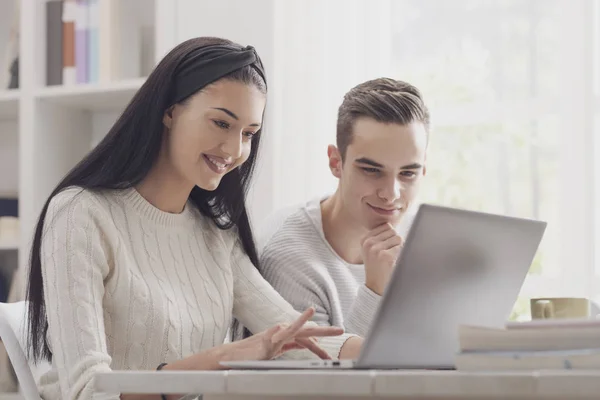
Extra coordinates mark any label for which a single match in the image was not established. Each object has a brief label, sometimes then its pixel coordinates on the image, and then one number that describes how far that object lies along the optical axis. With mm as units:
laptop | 937
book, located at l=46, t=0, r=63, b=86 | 3047
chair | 1668
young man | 2061
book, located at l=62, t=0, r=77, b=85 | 3021
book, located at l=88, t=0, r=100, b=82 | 2994
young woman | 1666
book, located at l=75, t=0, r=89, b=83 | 3012
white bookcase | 2951
